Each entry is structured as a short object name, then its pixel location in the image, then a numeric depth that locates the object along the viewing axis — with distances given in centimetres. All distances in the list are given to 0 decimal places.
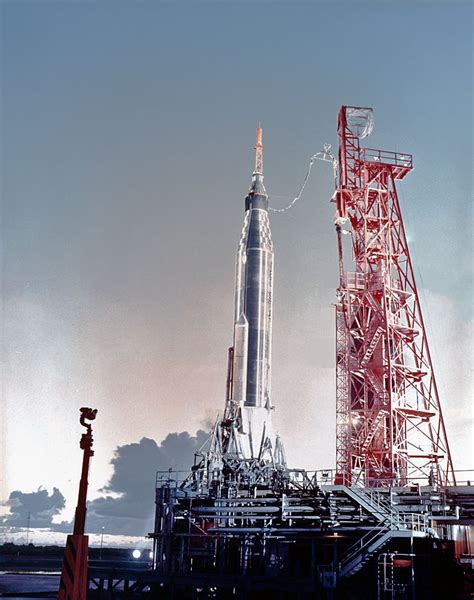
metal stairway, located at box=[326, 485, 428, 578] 3419
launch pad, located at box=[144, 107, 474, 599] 3709
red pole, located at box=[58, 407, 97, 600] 1859
